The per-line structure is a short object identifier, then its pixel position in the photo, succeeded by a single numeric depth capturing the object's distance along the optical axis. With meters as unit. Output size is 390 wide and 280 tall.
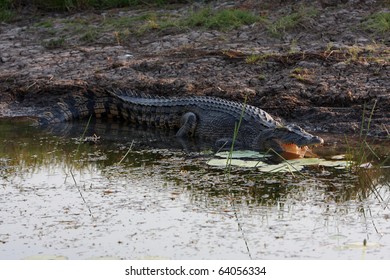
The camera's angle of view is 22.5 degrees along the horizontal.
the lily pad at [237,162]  8.27
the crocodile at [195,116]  9.20
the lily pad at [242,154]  8.77
